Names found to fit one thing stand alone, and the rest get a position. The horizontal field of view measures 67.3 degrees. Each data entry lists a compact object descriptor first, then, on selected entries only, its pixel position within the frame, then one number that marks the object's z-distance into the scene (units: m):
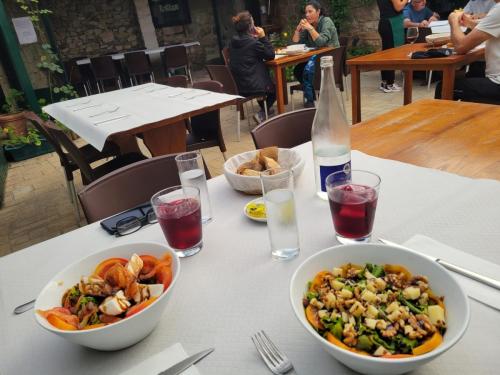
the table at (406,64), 2.50
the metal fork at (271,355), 0.53
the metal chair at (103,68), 7.15
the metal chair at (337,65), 4.08
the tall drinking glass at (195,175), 0.98
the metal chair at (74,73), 7.11
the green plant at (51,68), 5.00
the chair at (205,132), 2.86
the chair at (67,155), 2.53
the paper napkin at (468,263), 0.61
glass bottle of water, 0.95
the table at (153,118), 2.36
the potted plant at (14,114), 4.51
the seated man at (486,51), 2.23
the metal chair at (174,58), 7.59
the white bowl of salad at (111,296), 0.56
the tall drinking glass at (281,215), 0.76
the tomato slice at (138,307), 0.57
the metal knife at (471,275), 0.62
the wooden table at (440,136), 1.11
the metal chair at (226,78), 4.14
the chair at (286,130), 1.60
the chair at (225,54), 5.20
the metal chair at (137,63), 7.34
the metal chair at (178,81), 3.92
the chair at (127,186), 1.19
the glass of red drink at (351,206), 0.75
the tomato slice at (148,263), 0.69
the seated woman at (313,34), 4.59
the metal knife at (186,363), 0.54
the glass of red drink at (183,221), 0.81
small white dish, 0.91
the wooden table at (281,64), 4.16
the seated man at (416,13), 4.93
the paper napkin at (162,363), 0.55
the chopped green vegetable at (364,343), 0.47
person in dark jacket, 4.16
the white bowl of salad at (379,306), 0.46
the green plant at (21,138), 4.45
